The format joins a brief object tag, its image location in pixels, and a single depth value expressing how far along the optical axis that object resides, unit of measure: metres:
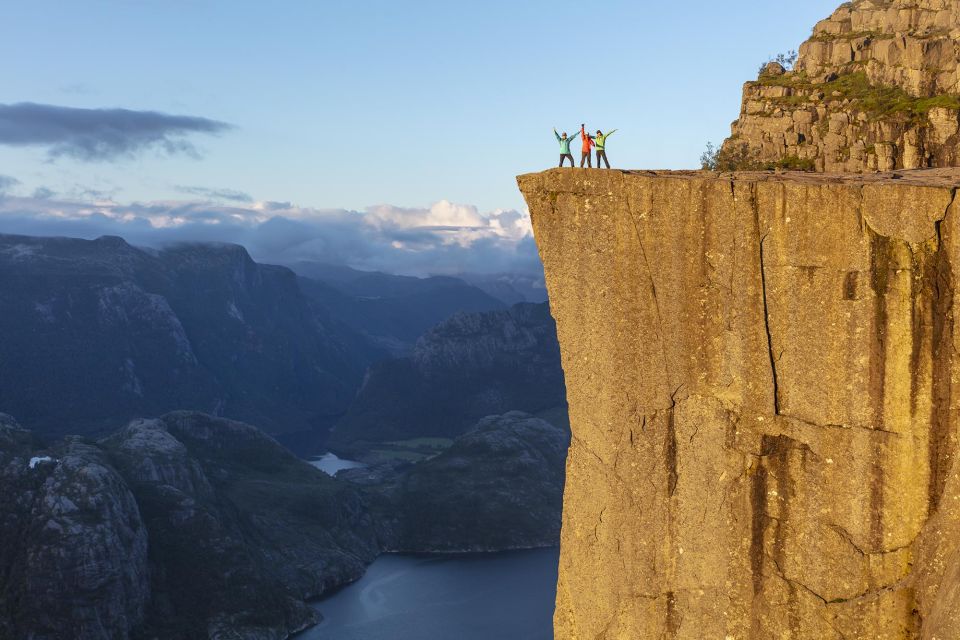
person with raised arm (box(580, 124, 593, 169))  35.56
